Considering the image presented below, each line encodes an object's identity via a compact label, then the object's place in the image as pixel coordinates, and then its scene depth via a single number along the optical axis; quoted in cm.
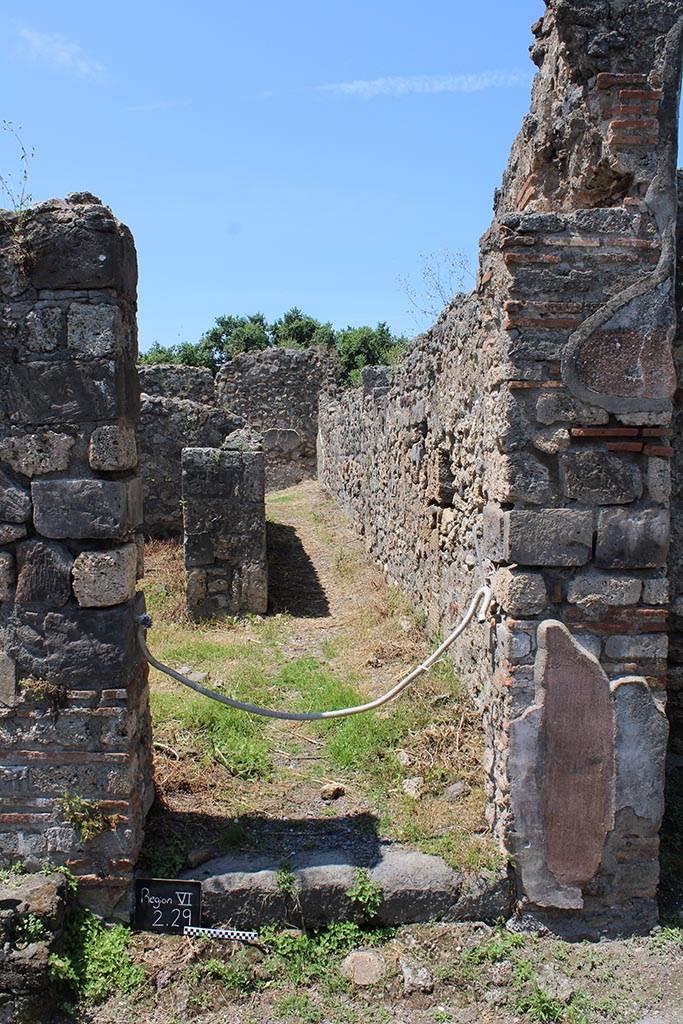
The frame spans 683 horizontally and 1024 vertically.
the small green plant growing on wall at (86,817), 374
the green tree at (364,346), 2450
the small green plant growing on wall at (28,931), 341
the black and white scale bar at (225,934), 369
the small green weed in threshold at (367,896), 375
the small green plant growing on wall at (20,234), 357
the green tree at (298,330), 2884
